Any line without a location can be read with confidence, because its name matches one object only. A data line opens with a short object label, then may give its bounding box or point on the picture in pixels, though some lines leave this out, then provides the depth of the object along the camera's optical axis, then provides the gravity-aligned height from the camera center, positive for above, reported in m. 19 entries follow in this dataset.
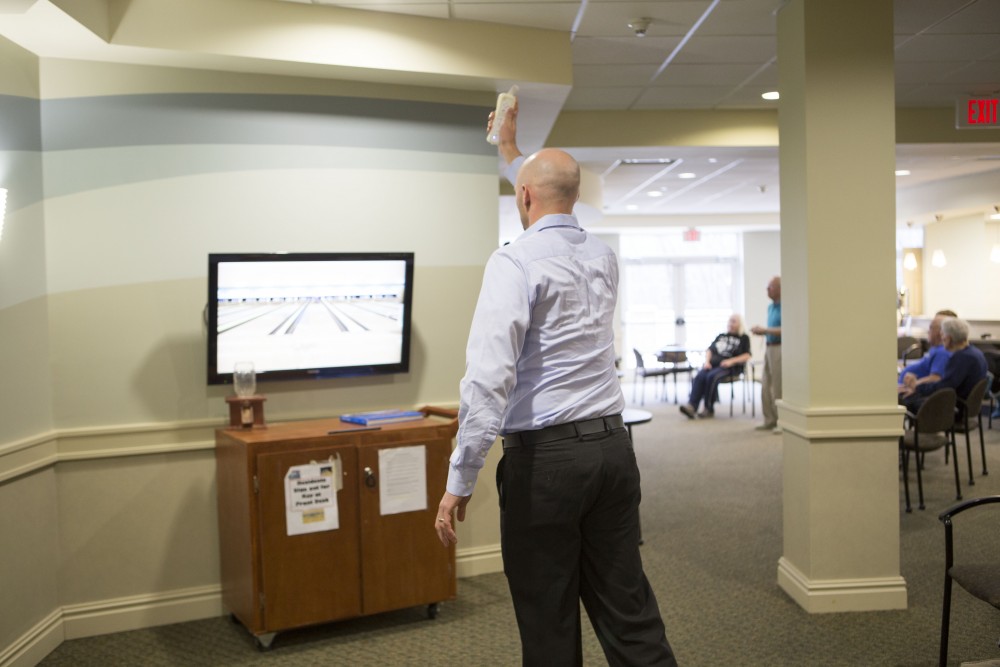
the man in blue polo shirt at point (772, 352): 9.06 -0.52
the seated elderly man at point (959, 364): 6.61 -0.50
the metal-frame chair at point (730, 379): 10.89 -0.94
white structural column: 3.93 +0.01
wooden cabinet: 3.72 -1.01
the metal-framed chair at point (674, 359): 12.46 -0.75
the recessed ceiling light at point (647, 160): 8.09 +1.45
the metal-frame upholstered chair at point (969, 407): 6.45 -0.83
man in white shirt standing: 2.30 -0.37
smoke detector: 4.52 +1.53
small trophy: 4.03 -0.39
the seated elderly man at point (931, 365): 6.83 -0.54
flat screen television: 4.02 +0.02
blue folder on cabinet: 4.09 -0.50
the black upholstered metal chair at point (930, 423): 5.72 -0.84
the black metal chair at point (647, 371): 12.30 -0.92
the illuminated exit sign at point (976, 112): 5.46 +1.21
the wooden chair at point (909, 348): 10.37 -0.58
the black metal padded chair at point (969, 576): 2.76 -0.94
